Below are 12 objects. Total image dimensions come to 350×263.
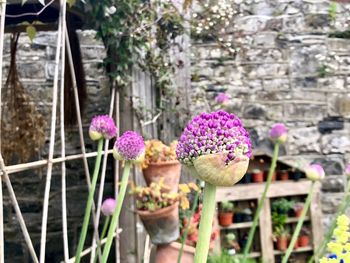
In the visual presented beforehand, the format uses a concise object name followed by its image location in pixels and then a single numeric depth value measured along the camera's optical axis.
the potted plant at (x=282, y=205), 3.74
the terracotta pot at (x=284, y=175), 3.82
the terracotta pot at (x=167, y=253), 2.59
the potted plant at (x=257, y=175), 3.77
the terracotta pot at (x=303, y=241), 3.82
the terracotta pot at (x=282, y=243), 3.74
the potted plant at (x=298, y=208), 3.82
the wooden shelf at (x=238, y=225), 3.70
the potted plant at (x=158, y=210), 2.40
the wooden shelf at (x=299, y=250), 3.76
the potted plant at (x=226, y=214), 3.62
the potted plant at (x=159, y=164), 2.53
